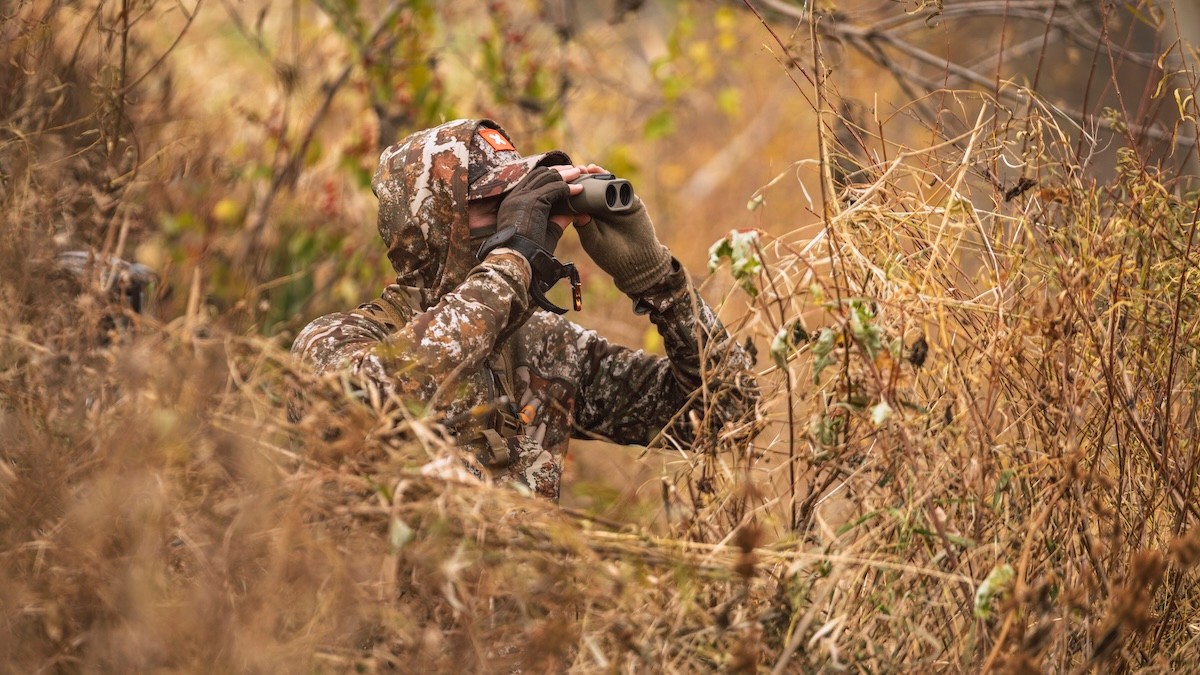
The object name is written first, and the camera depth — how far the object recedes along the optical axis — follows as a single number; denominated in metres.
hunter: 13.43
